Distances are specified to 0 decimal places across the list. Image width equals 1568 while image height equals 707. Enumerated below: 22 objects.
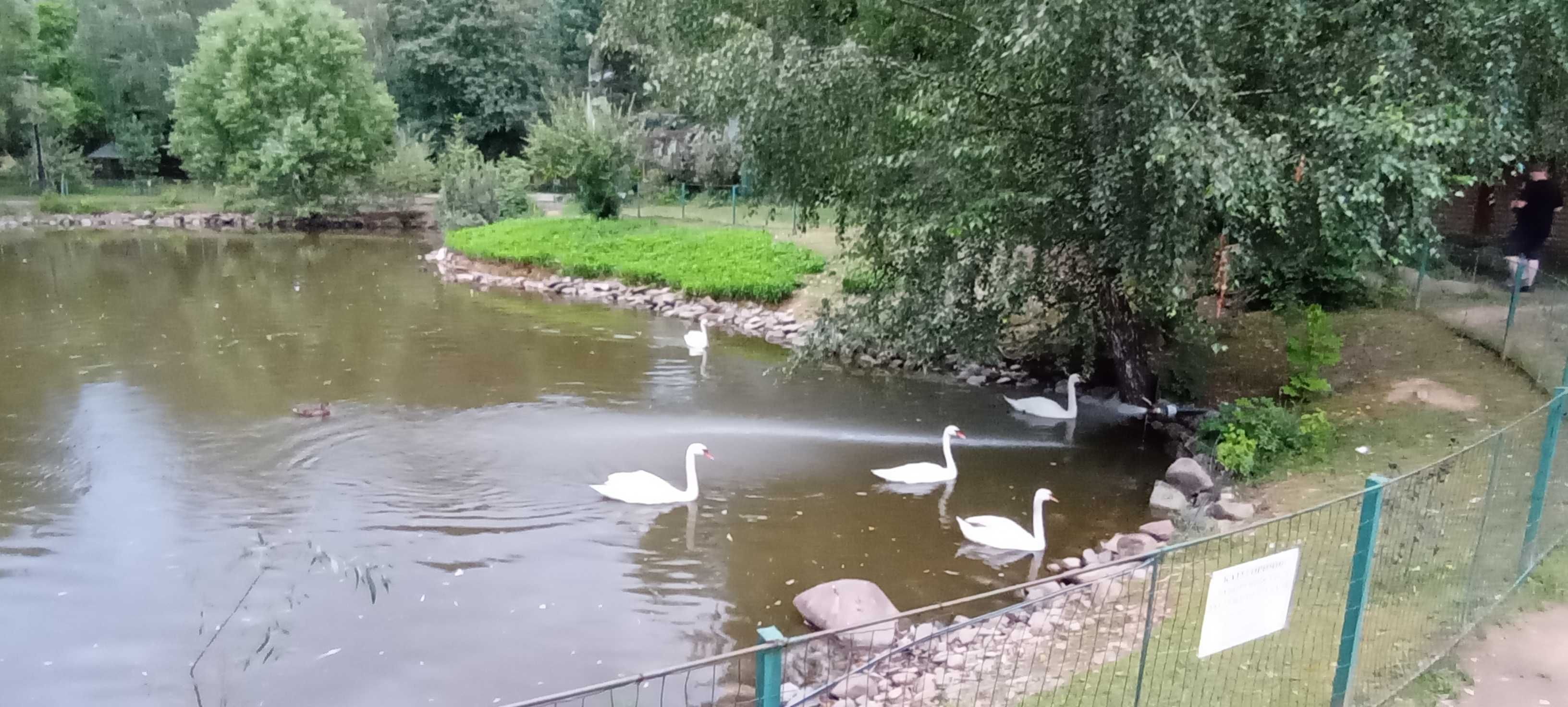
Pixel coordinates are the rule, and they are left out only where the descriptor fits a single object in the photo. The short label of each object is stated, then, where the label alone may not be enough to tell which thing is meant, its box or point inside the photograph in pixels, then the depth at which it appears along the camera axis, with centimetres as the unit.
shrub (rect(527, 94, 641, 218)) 2550
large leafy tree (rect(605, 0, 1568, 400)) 798
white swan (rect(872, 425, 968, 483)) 971
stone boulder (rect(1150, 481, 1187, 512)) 903
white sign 370
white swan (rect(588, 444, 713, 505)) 898
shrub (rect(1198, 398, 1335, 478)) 924
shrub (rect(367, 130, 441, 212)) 3628
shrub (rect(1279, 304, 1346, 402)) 1078
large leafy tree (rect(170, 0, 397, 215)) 3350
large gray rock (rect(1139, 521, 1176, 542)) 808
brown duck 1135
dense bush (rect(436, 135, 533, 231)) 3117
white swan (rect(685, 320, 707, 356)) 1597
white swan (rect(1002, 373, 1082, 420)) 1198
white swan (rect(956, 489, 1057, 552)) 825
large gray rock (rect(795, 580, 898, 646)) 670
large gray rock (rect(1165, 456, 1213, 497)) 929
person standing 1298
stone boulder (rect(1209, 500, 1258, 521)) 814
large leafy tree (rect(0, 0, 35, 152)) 3656
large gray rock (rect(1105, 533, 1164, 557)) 781
